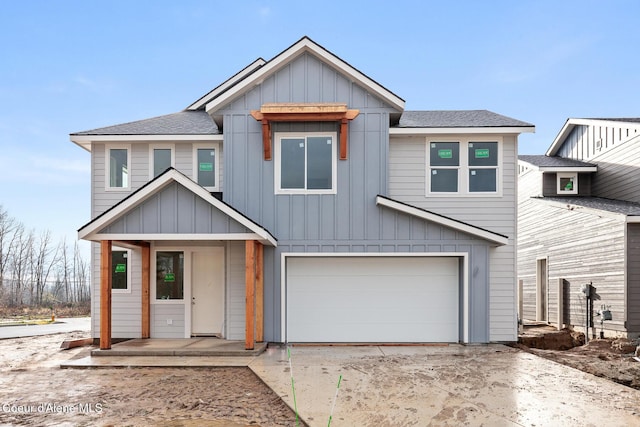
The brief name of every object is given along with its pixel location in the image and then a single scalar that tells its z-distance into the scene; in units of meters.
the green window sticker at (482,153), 10.92
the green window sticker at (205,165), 11.20
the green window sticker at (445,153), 11.00
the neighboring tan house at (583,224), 12.15
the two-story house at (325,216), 10.38
